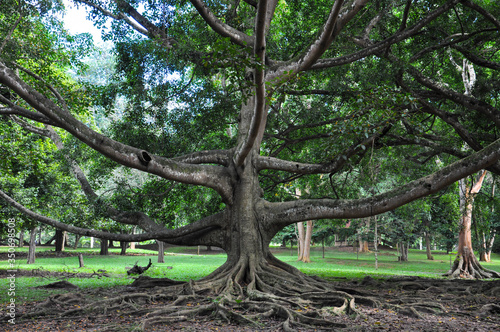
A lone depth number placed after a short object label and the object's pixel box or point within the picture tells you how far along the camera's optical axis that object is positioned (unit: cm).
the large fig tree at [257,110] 689
